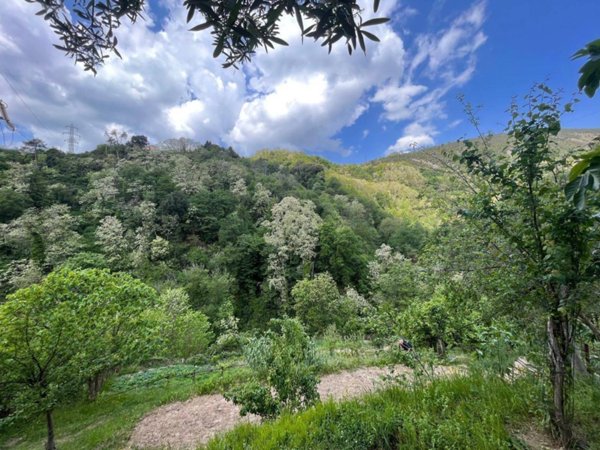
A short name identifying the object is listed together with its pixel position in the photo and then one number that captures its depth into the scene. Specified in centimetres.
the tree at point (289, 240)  2695
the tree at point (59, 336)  452
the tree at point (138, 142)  5922
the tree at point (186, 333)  1077
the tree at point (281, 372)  328
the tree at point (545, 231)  133
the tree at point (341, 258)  2809
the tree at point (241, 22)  117
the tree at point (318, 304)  1814
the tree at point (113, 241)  2593
